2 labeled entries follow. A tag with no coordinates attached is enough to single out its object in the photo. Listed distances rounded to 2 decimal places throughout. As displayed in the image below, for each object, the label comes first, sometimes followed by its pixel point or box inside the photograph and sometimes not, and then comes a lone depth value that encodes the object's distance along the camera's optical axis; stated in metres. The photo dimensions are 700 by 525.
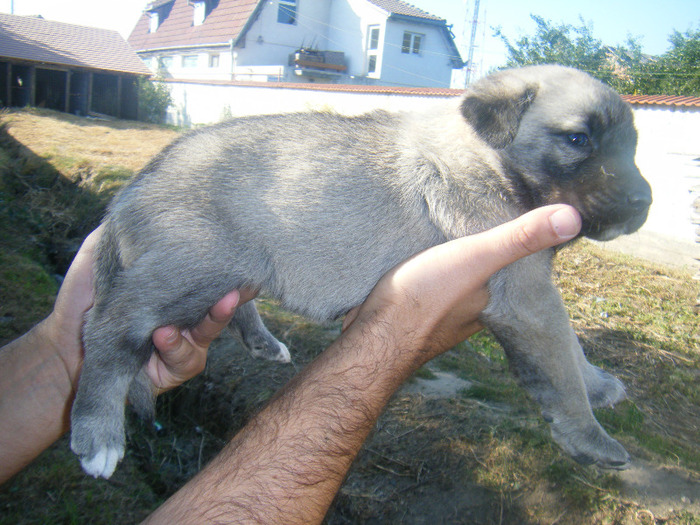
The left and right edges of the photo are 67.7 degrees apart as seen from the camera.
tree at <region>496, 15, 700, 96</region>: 7.76
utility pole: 13.67
